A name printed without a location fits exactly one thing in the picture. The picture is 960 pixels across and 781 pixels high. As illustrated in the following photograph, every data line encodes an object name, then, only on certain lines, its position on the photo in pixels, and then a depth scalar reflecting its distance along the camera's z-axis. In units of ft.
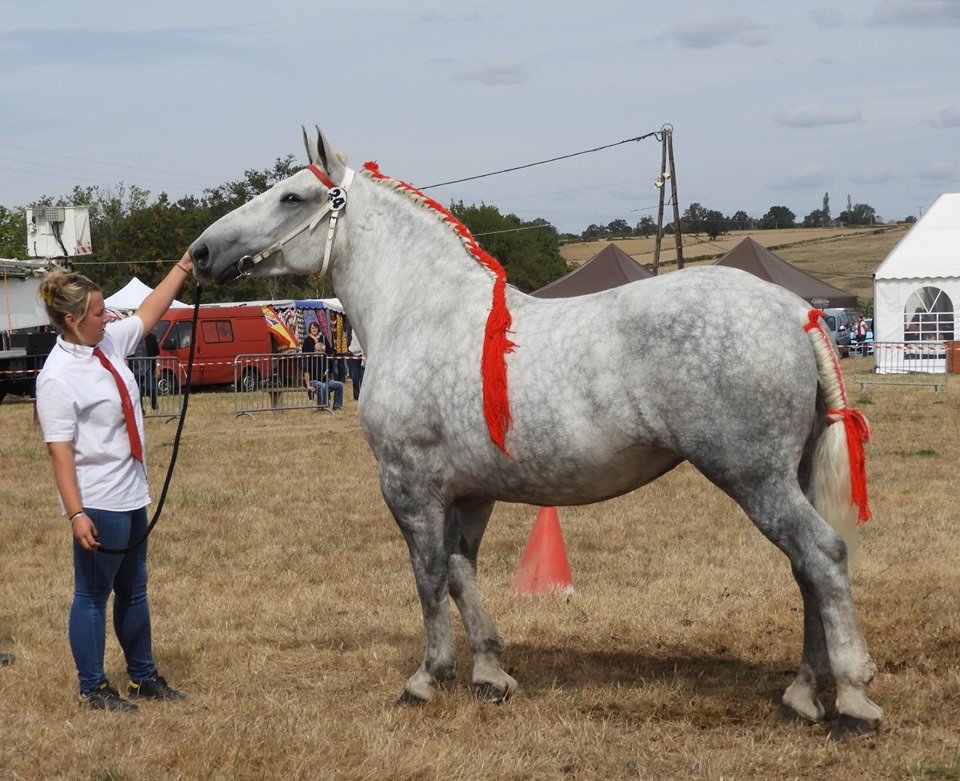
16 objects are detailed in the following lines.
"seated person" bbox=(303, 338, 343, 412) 70.85
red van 94.38
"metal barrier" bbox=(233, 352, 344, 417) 71.77
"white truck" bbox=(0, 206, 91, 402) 66.90
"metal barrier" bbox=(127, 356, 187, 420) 71.00
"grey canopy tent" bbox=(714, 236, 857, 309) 92.43
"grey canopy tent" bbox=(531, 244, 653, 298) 88.28
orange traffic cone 24.89
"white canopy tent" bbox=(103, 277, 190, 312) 102.17
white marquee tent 95.71
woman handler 16.84
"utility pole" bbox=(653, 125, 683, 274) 118.42
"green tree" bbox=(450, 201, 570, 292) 224.12
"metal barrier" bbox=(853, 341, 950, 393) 92.32
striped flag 101.55
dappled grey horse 14.84
